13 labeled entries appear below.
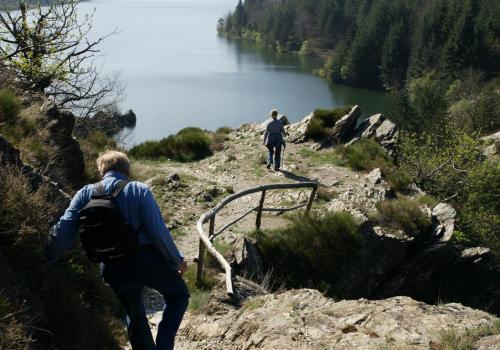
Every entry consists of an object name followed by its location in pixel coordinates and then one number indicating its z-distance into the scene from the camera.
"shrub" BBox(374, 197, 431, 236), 13.40
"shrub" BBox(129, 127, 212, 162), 19.70
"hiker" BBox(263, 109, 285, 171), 16.50
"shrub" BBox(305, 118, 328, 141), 21.62
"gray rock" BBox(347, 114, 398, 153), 21.42
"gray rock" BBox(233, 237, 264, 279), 9.54
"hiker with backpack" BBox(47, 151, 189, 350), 4.10
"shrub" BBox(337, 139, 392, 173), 18.23
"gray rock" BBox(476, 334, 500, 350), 4.27
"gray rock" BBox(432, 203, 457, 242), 14.09
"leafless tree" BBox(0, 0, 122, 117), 12.69
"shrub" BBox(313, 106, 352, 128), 22.55
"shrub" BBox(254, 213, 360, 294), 10.66
